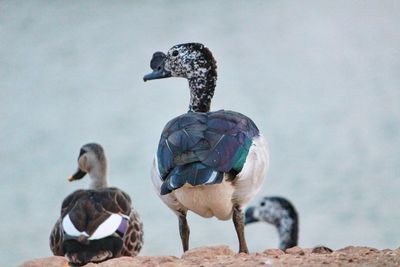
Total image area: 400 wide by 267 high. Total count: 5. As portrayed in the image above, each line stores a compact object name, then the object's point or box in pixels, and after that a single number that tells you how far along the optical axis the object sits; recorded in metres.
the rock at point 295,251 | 17.09
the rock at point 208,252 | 17.13
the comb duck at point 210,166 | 17.67
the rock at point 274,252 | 16.66
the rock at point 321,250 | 17.42
